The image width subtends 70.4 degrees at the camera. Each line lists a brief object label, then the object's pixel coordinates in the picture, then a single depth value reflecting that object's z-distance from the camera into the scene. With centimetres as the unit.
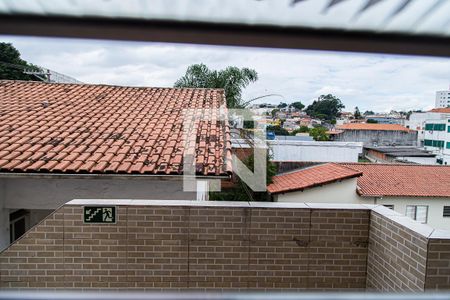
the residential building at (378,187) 1052
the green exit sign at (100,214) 282
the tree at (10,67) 1189
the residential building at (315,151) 1558
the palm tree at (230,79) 864
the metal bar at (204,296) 72
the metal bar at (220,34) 104
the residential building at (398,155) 2202
